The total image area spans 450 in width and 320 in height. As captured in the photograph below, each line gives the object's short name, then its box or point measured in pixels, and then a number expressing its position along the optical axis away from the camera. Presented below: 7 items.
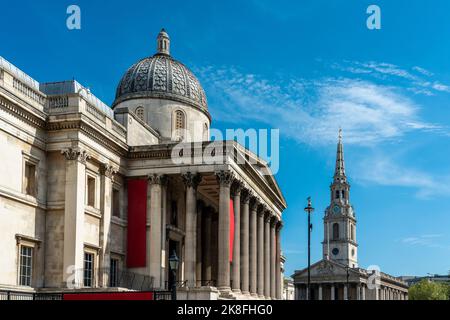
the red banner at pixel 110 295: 28.27
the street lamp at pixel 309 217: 43.19
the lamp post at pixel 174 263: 26.52
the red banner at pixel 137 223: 42.91
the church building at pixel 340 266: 167.00
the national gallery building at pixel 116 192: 35.25
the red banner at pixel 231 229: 44.53
